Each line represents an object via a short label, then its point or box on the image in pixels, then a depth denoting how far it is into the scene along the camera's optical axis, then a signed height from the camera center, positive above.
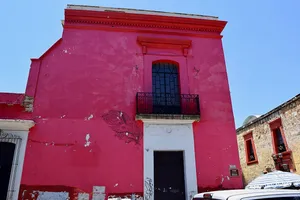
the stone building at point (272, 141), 11.61 +2.14
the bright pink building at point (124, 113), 7.06 +2.15
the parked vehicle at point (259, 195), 3.03 -0.17
